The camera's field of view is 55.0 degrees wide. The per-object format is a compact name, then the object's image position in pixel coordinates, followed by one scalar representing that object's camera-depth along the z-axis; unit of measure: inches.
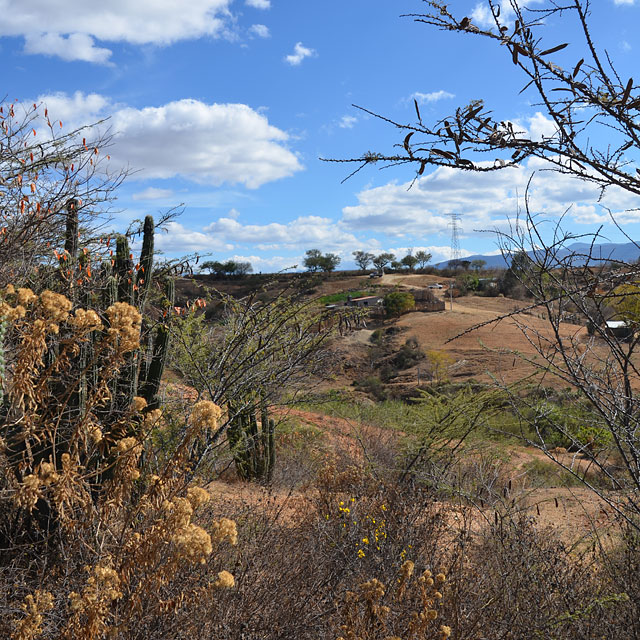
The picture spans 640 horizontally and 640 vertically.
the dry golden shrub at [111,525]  99.7
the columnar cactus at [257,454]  367.6
